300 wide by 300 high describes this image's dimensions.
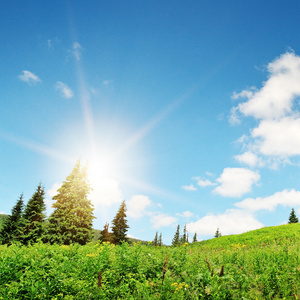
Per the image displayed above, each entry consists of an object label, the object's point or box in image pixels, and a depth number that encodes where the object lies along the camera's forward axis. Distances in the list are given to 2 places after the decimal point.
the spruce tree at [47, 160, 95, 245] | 23.80
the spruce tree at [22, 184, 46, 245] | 28.34
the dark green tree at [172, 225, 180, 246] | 93.19
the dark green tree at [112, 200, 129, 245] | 33.86
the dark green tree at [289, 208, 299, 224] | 65.31
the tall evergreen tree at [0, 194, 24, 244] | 36.00
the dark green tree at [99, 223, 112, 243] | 34.36
